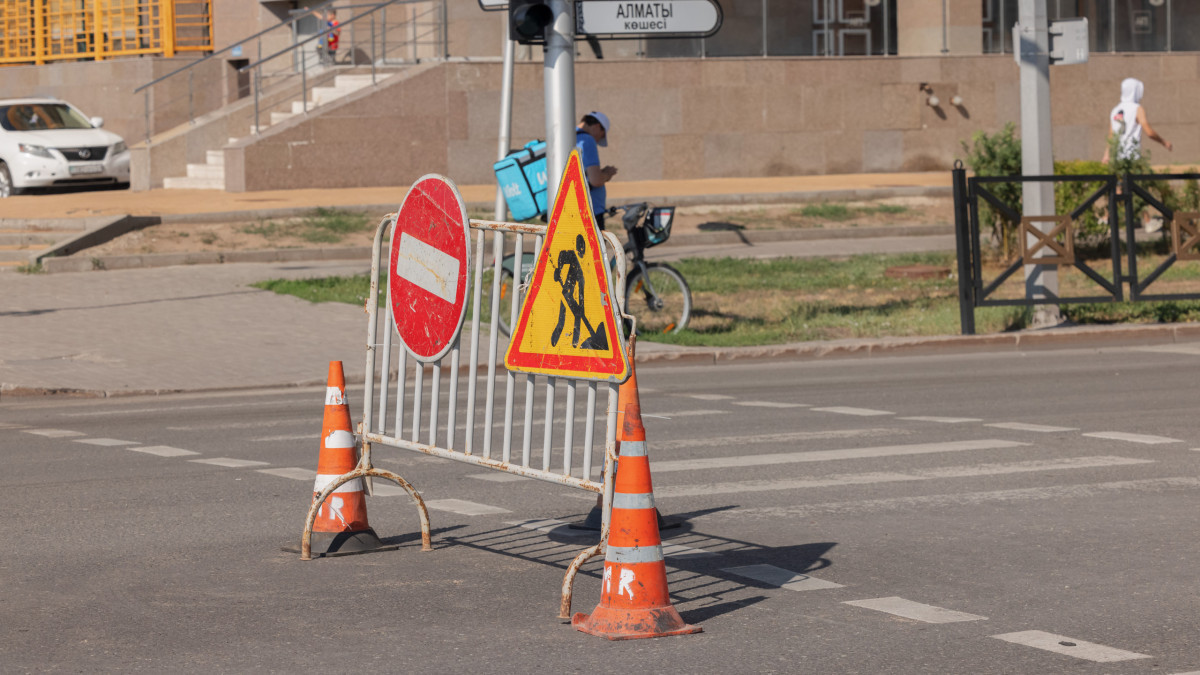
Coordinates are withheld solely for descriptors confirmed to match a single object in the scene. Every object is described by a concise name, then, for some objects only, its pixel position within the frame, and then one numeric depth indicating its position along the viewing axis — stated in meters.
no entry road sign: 14.14
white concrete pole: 31.09
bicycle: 30.28
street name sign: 19.98
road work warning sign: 12.40
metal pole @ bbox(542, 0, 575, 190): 18.18
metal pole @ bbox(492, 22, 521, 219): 36.06
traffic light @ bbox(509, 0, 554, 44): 18.19
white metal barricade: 12.48
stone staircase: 60.81
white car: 57.22
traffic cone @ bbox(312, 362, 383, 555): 14.42
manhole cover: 40.56
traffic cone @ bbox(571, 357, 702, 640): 11.43
